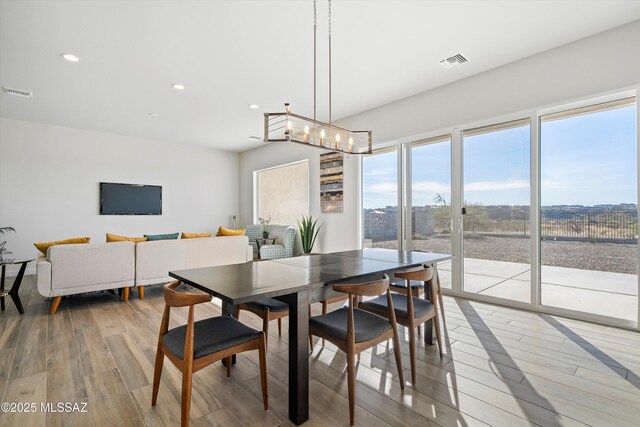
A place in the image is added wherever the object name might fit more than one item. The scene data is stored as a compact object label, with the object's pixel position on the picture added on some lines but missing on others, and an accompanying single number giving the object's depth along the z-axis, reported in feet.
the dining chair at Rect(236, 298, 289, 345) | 7.29
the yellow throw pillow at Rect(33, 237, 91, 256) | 12.73
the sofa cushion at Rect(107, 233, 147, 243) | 13.83
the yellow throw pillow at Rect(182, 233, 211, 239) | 15.21
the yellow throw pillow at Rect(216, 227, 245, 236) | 17.65
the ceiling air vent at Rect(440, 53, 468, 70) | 11.29
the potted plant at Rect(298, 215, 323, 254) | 19.70
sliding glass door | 10.00
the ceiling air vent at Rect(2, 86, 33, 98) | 13.99
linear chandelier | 7.94
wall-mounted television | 21.62
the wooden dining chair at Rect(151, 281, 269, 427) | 5.12
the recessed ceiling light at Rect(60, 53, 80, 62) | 11.08
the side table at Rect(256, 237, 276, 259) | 22.89
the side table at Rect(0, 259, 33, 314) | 11.34
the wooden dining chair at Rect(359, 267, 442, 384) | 6.80
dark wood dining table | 5.39
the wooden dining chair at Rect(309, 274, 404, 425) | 5.64
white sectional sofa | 11.62
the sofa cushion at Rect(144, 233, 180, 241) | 14.78
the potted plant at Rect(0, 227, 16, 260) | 17.71
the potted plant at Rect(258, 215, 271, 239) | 23.76
